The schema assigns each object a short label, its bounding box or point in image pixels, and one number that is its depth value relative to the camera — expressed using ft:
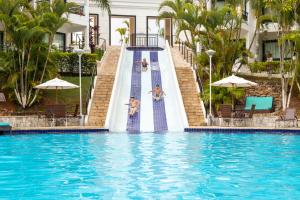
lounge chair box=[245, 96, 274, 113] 88.58
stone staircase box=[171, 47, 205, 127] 82.07
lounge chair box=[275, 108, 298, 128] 75.25
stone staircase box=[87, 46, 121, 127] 80.77
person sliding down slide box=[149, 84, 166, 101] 91.26
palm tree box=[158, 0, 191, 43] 96.54
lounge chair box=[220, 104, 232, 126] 77.36
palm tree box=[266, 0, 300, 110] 87.45
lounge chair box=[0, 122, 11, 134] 67.97
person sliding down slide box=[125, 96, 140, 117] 82.79
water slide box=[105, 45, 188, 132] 78.48
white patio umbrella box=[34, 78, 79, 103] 80.57
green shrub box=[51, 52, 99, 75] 106.73
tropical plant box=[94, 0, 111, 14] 102.51
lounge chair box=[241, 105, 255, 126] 77.77
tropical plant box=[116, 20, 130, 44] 146.72
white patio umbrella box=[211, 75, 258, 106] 81.10
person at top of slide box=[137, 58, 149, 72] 111.47
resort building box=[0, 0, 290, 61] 127.54
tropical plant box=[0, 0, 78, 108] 84.69
